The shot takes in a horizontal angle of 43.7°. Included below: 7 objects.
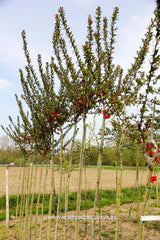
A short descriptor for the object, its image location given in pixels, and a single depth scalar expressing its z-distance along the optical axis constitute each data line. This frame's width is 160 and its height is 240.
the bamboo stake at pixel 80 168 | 2.99
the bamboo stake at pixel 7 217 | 5.42
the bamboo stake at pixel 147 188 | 2.23
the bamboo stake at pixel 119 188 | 2.44
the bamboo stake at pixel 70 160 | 3.19
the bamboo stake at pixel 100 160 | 2.97
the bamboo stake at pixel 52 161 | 3.61
